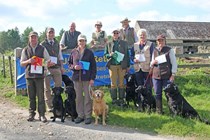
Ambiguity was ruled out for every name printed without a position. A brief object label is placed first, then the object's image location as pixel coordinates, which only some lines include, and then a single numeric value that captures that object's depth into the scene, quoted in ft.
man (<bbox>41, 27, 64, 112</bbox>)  25.68
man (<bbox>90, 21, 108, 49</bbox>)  30.27
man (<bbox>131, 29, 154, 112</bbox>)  26.00
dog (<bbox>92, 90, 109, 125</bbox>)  23.41
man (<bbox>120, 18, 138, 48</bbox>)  29.99
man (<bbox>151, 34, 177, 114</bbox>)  23.93
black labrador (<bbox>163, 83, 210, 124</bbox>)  23.76
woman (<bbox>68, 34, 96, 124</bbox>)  23.68
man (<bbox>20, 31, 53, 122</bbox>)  23.57
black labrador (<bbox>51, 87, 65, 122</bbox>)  24.38
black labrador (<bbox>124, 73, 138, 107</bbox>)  27.86
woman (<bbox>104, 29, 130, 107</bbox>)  26.63
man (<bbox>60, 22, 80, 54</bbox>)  29.58
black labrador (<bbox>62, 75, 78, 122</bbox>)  24.76
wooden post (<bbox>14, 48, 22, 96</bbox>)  31.73
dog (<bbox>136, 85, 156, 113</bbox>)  25.70
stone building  131.85
